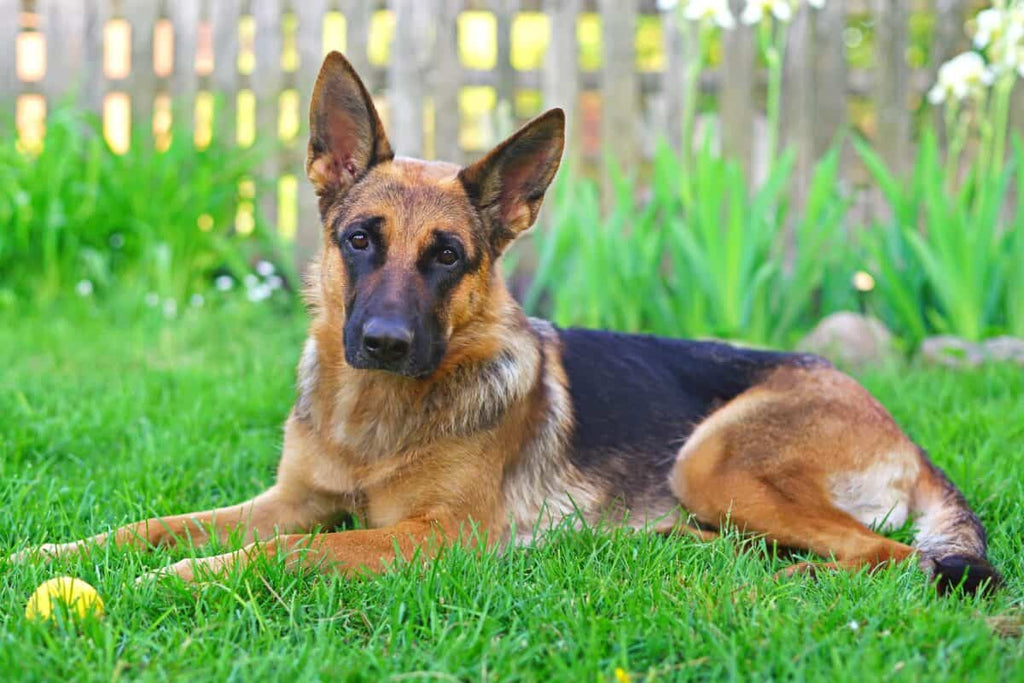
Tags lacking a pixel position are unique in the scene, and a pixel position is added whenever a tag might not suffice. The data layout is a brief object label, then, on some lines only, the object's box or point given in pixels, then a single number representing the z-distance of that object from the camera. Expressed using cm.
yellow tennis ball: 238
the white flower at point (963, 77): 580
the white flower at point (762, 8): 542
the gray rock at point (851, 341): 584
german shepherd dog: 313
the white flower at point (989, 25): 566
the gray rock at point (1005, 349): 564
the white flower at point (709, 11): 555
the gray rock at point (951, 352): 564
